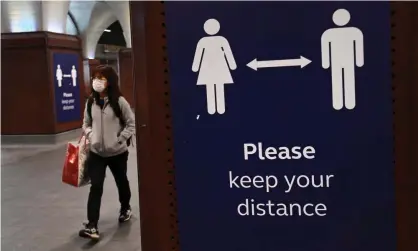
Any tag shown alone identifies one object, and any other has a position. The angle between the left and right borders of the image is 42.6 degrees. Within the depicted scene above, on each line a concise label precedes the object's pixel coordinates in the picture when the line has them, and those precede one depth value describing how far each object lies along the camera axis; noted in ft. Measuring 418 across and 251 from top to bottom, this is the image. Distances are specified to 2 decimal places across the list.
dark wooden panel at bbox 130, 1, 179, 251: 5.28
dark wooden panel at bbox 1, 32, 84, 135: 43.68
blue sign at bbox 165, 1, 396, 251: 4.92
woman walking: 16.60
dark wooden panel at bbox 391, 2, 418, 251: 4.85
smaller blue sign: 45.27
